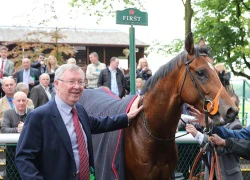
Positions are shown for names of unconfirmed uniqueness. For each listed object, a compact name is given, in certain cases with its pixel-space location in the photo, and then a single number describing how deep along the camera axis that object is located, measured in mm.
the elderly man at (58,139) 3105
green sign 6117
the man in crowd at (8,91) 7290
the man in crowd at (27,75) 9930
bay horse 3898
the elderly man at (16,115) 5934
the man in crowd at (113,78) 9906
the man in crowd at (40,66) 10797
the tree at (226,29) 22531
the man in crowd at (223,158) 4168
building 30844
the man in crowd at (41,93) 8562
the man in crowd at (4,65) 10156
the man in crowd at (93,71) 10859
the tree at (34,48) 20169
